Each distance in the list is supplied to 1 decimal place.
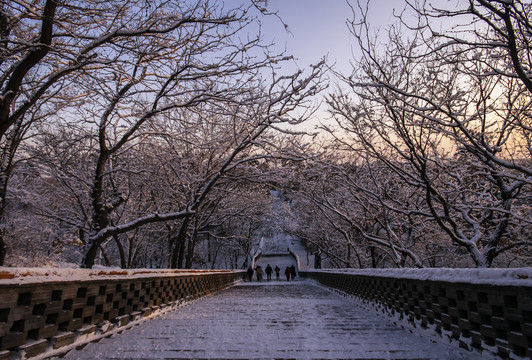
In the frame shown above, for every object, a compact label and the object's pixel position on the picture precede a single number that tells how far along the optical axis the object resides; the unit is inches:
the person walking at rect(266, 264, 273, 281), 1385.3
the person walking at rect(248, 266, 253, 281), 1300.4
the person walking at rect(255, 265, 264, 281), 1322.0
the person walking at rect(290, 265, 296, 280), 1385.8
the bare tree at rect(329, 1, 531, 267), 307.6
